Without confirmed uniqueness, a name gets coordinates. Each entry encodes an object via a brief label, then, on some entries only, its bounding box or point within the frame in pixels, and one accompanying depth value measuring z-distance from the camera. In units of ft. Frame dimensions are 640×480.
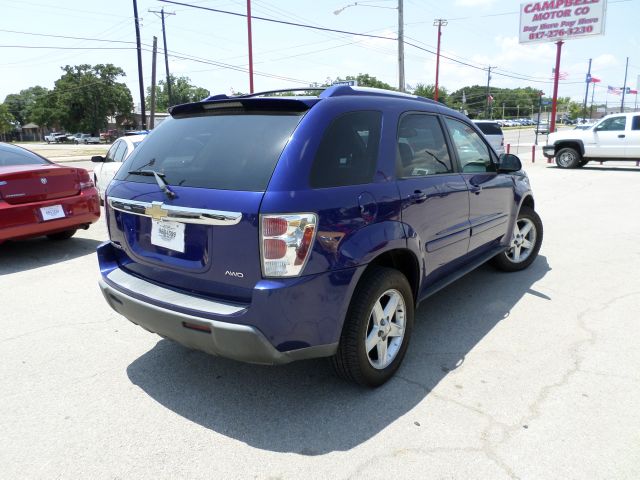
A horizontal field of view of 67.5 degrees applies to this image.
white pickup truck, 50.99
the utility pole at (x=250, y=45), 75.72
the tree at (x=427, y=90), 306.64
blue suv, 7.77
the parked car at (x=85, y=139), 219.41
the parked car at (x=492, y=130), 61.04
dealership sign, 91.25
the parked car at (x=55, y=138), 253.53
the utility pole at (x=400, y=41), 91.35
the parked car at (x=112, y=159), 26.39
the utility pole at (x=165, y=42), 129.39
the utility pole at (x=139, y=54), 96.53
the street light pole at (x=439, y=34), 131.71
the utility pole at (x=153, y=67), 116.16
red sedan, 17.97
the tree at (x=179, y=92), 325.01
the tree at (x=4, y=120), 269.42
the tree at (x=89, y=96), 249.34
